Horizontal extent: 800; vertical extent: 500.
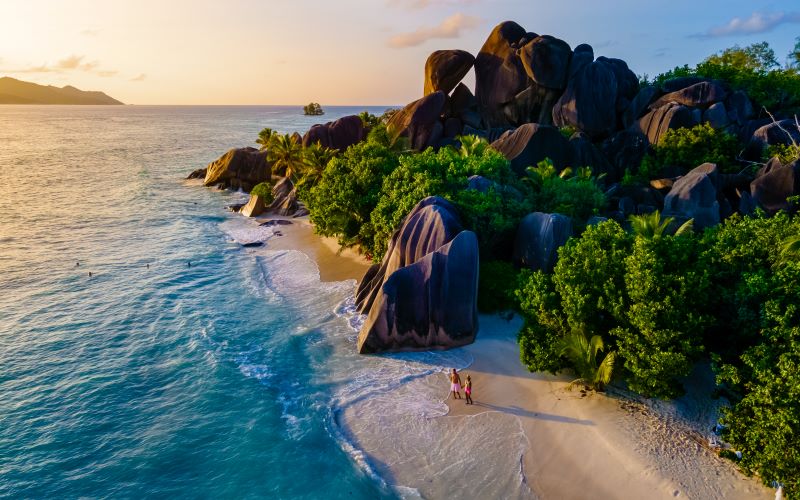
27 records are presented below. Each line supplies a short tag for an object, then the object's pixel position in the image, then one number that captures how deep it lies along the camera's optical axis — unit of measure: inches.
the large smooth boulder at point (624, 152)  1781.5
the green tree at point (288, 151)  2231.8
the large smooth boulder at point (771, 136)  1572.3
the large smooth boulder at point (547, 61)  2110.0
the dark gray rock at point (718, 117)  1731.1
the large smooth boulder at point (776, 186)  1261.1
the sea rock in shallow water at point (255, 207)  2094.0
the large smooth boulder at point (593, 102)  2000.5
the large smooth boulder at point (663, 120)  1740.9
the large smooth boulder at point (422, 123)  2119.8
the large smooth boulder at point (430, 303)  873.5
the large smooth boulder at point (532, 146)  1558.8
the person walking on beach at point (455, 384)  741.9
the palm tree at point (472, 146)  1374.3
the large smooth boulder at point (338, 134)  2266.2
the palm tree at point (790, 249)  604.4
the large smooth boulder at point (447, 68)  2287.8
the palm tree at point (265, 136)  2334.9
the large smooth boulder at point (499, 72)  2221.9
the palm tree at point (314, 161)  1809.8
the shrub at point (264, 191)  2144.6
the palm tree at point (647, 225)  810.8
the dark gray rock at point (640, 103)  1945.1
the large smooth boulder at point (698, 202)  1283.2
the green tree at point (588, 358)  681.0
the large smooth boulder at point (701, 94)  1791.3
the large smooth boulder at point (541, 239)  971.9
